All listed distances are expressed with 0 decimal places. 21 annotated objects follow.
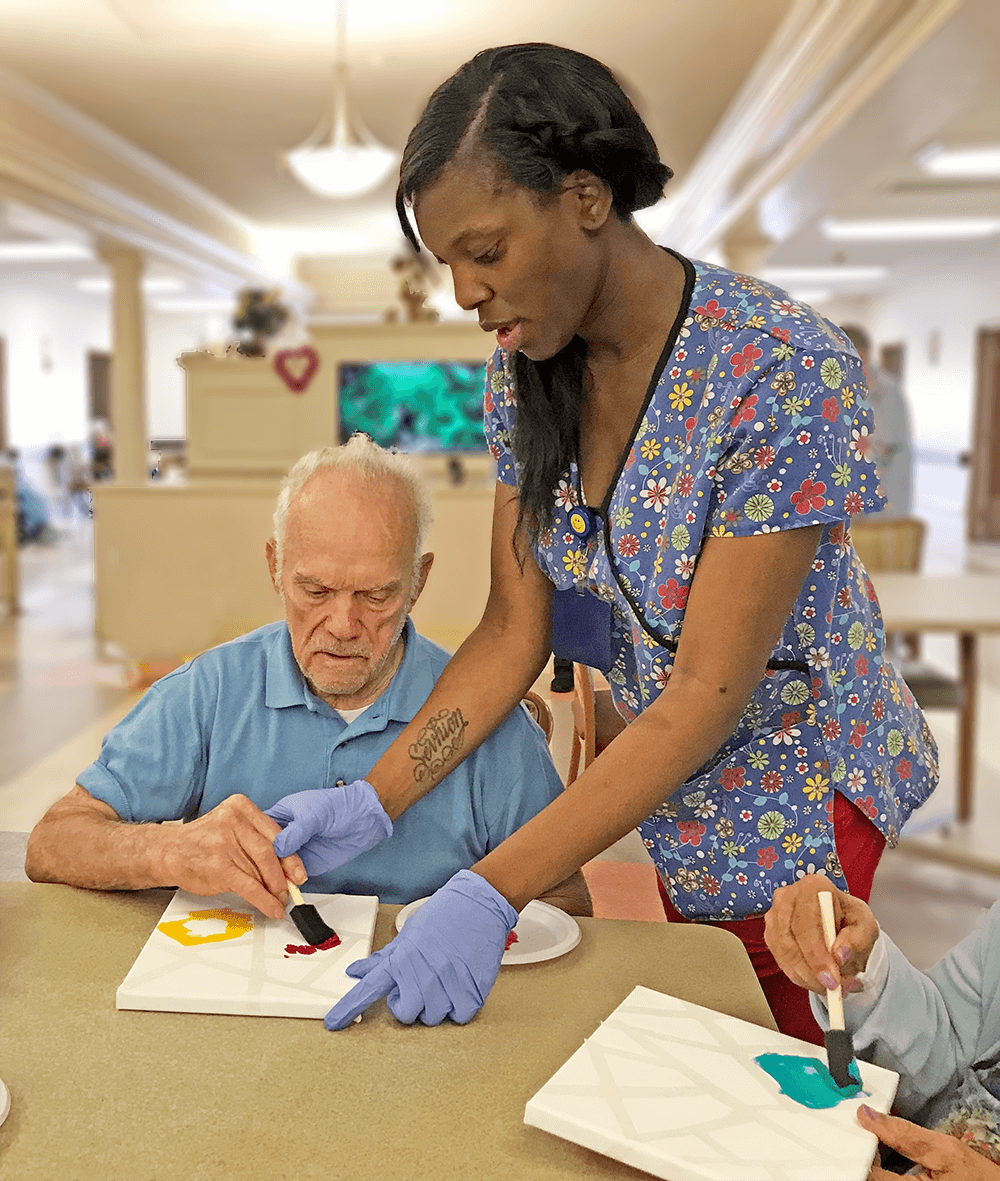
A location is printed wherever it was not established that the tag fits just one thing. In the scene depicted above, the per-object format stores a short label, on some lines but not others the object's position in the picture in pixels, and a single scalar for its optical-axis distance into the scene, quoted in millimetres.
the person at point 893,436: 4934
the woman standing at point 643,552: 1027
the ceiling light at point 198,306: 16938
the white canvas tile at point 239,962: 929
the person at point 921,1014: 901
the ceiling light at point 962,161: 6359
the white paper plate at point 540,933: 1048
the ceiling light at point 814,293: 14703
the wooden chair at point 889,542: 4340
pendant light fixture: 5898
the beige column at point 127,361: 8945
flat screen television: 6090
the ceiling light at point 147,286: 14117
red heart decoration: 6078
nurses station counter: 5422
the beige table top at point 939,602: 3209
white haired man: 1347
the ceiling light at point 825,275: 12602
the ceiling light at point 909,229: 9164
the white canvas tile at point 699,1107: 742
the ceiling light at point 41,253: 11289
